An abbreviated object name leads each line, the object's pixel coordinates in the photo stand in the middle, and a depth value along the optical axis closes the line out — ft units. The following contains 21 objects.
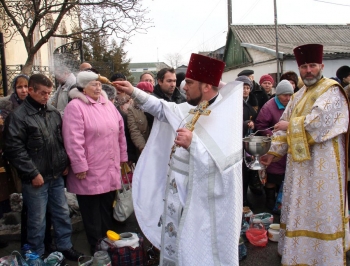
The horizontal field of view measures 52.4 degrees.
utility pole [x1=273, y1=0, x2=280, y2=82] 53.62
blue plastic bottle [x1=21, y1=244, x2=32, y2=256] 10.98
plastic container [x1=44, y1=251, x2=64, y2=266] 11.00
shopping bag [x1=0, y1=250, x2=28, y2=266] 10.01
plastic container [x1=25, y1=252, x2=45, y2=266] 10.51
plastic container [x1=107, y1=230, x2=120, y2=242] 11.58
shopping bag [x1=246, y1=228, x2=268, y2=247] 13.62
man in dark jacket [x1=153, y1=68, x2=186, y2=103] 15.03
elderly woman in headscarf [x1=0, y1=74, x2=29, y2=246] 13.09
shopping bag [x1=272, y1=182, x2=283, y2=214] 16.62
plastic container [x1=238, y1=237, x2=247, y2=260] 12.51
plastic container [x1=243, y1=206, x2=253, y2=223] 15.24
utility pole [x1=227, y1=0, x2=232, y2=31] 71.15
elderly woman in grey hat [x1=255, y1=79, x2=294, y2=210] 16.56
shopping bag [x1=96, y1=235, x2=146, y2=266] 11.34
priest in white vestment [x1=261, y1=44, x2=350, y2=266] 10.60
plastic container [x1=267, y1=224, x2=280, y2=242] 13.97
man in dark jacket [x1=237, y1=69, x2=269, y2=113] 21.31
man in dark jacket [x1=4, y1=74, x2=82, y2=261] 10.77
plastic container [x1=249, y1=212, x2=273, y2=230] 14.61
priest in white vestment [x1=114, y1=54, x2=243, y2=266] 8.09
